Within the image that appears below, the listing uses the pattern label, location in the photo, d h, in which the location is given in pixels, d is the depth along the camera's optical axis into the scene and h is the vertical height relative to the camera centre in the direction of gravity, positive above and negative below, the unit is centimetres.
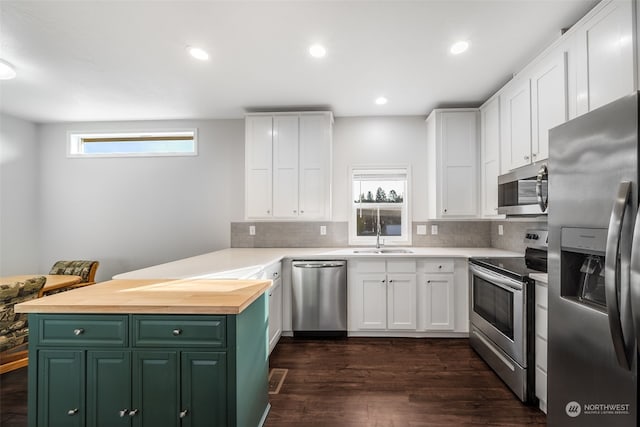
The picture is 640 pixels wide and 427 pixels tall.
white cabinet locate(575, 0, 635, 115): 152 +90
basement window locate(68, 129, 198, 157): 405 +99
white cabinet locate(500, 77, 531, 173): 249 +82
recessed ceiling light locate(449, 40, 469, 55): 224 +130
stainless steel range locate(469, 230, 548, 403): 207 -76
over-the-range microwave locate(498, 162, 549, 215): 214 +21
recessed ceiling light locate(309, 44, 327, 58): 228 +129
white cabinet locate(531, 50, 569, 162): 203 +87
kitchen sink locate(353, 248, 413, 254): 343 -42
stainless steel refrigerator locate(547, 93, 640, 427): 103 -21
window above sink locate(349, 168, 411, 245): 390 +16
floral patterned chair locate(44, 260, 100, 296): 362 -65
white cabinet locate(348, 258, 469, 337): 318 -87
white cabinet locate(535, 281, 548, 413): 194 -84
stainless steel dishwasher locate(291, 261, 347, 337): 321 -85
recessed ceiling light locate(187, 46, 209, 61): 233 +130
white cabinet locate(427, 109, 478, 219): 343 +62
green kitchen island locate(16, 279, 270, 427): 140 -70
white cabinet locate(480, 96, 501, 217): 304 +64
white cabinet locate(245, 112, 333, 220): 355 +59
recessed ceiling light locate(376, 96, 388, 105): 330 +130
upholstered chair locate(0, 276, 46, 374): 213 -77
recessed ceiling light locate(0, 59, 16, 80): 253 +125
